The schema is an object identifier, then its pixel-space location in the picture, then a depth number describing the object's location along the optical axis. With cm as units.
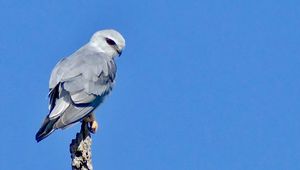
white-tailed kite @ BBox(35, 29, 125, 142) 1391
